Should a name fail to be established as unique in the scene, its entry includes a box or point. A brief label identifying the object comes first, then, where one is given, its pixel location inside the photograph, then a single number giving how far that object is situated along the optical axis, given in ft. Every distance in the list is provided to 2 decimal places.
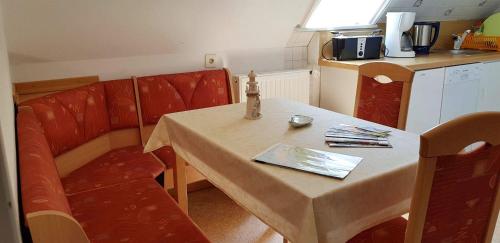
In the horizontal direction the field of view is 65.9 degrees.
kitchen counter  9.78
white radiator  9.79
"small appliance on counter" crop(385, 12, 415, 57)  10.42
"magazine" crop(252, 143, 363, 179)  4.06
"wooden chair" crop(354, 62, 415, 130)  6.46
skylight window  11.07
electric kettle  11.41
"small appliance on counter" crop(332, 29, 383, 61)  10.25
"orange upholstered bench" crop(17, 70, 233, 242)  3.59
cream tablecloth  3.66
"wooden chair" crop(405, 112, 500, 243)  3.43
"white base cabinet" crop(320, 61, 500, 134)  9.95
